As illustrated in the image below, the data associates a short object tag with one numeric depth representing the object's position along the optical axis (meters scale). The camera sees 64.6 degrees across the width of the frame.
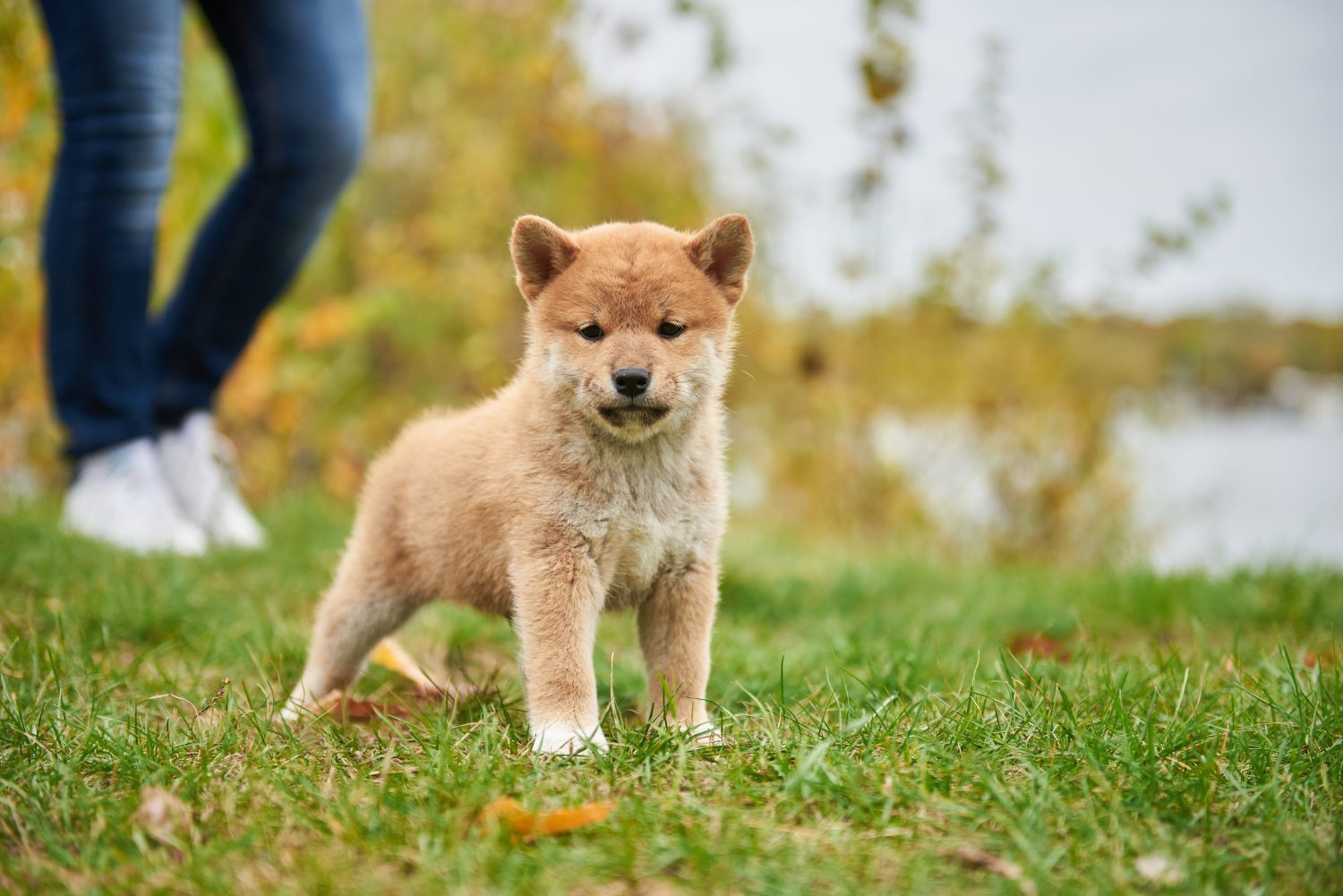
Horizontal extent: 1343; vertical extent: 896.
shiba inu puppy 2.32
